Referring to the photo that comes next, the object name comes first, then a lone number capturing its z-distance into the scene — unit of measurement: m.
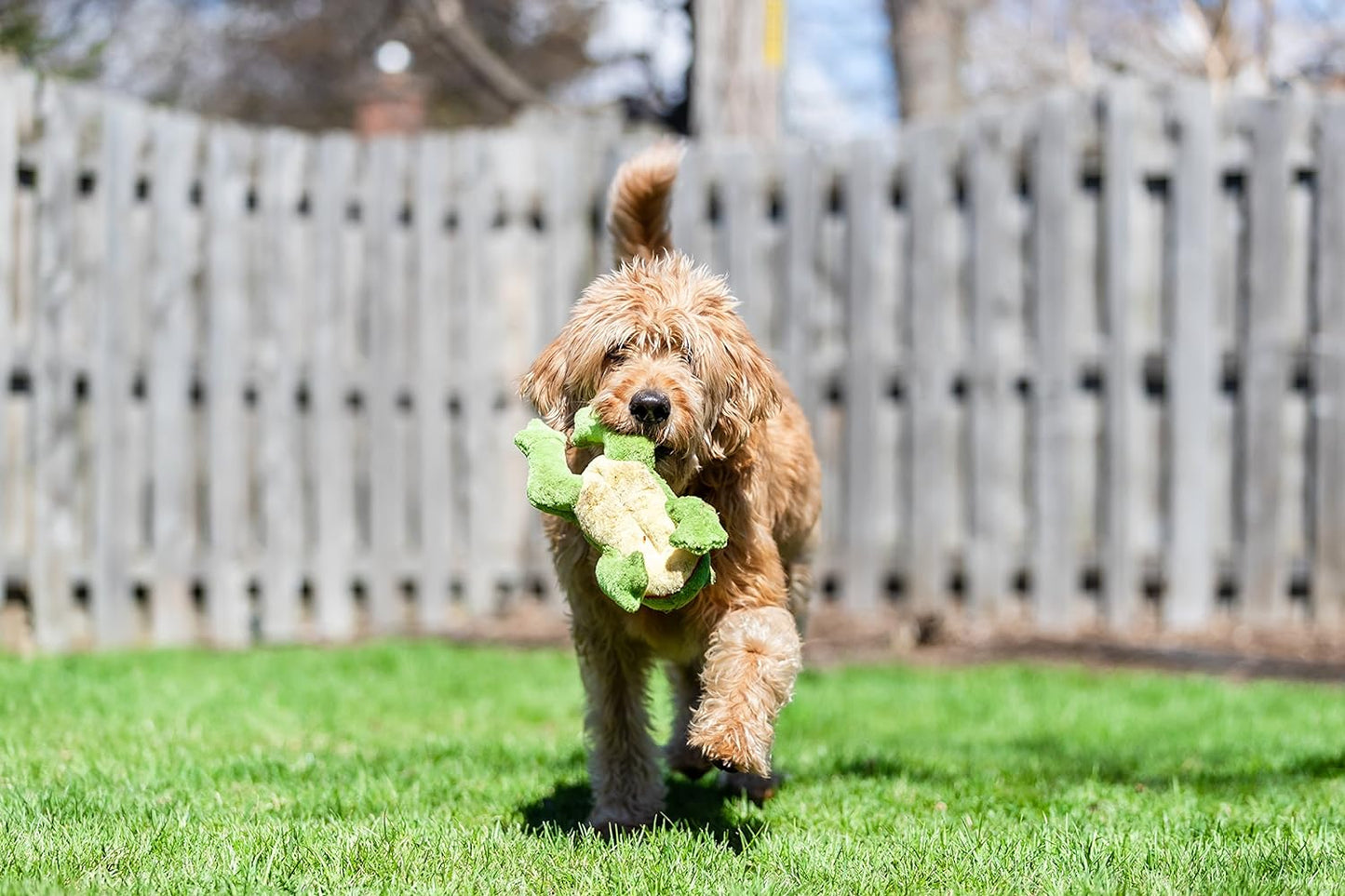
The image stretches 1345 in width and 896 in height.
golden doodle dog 6.45
